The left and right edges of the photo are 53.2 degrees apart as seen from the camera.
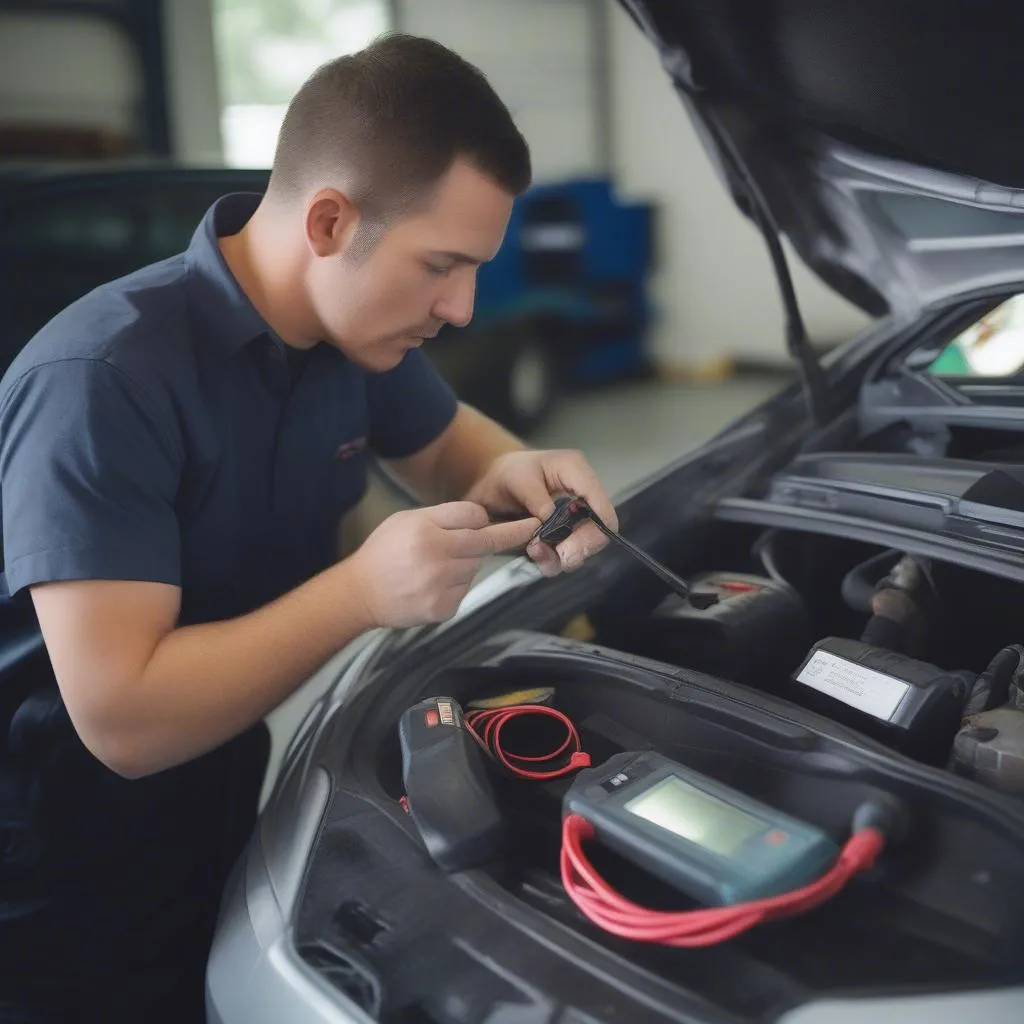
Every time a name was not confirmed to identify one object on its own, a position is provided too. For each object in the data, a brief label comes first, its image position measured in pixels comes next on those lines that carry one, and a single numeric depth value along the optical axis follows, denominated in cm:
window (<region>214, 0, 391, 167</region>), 382
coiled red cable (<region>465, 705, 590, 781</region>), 83
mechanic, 83
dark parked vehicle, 153
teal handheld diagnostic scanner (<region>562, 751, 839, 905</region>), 63
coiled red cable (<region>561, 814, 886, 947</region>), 62
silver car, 64
